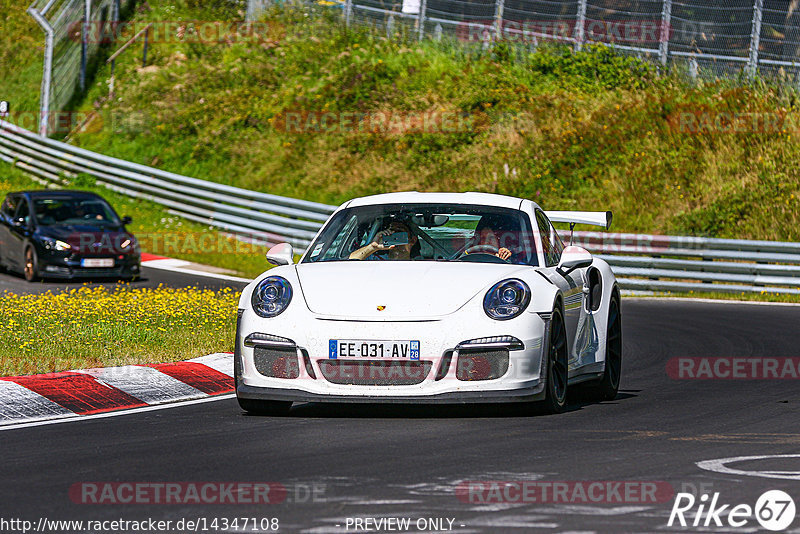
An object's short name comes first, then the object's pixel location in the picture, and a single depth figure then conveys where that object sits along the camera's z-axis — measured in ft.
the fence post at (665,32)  101.71
